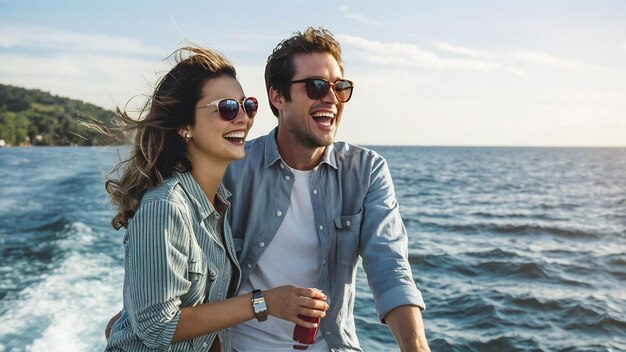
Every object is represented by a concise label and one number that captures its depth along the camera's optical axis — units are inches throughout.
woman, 95.8
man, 131.4
